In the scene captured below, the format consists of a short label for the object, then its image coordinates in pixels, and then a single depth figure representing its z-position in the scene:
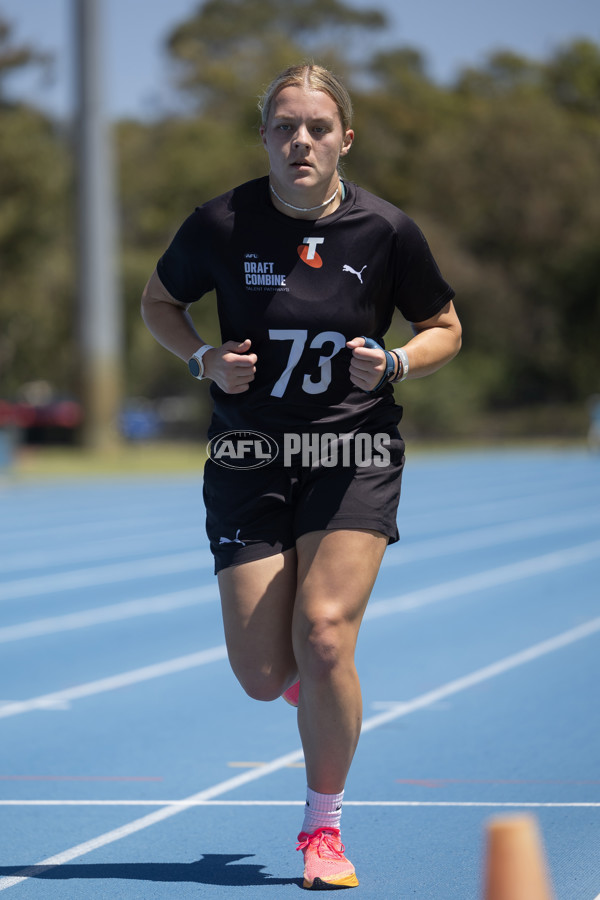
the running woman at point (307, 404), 8.09
